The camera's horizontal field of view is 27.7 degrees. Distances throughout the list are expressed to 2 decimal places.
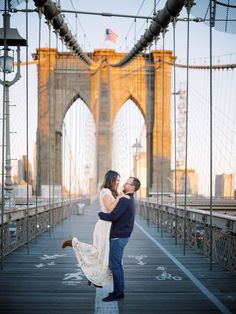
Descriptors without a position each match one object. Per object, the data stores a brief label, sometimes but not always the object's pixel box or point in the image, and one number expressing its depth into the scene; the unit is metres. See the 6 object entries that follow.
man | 4.69
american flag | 33.41
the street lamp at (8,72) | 9.81
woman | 4.72
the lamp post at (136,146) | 31.56
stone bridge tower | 37.47
